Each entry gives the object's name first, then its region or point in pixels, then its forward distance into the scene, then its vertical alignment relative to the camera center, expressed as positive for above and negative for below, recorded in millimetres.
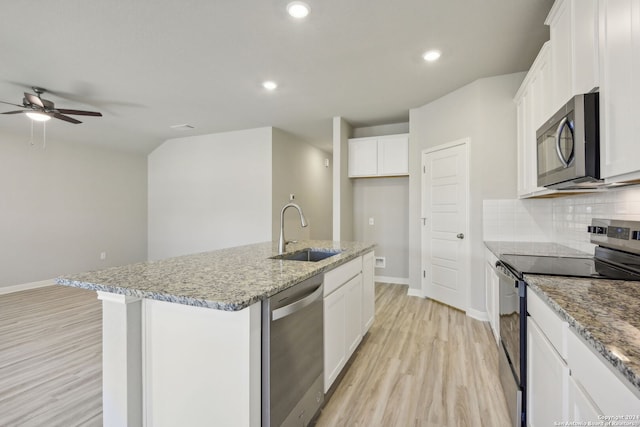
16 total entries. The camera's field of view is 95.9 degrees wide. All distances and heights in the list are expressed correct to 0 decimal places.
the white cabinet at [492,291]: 2281 -698
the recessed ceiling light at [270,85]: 3359 +1521
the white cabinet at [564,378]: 712 -521
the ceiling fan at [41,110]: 3100 +1167
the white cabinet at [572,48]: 1366 +886
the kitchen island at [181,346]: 1130 -557
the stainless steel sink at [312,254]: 2354 -352
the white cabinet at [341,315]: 1825 -741
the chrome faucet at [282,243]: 2244 -240
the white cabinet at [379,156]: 4465 +903
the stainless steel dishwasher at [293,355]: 1207 -683
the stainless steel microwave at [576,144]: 1312 +332
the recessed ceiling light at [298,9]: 2055 +1487
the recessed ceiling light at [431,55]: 2701 +1501
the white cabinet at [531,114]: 2053 +789
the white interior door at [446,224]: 3432 -149
